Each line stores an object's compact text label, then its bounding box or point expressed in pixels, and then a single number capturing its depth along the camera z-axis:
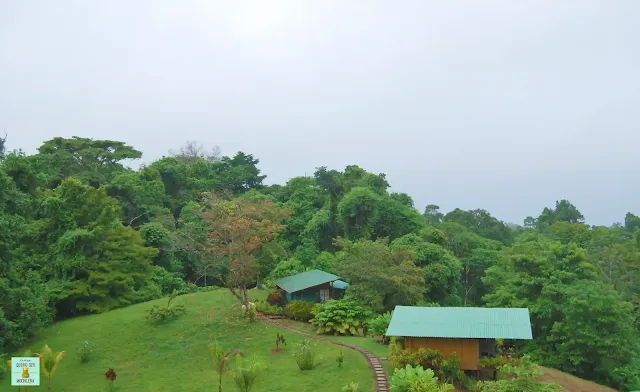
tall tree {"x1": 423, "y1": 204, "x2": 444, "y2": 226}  78.54
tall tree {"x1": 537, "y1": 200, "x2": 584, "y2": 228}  78.19
